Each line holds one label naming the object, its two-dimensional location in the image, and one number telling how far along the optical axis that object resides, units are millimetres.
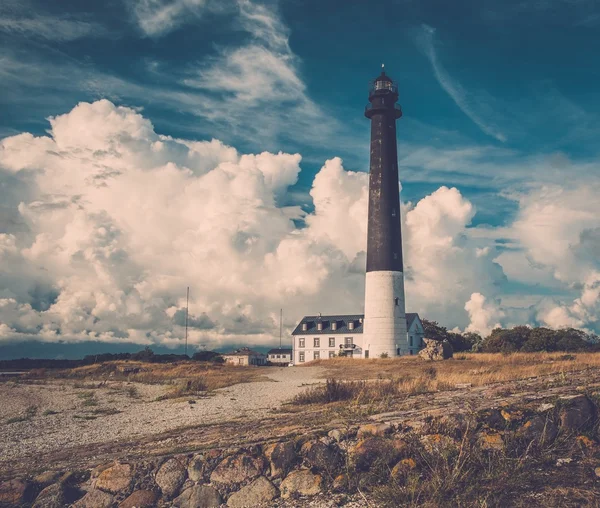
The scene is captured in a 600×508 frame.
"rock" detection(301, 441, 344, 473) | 9617
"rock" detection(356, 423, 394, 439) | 10023
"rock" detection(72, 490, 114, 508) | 9367
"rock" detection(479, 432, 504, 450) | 9680
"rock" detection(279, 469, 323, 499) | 9227
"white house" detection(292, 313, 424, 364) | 73625
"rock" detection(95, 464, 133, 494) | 9656
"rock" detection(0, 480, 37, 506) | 9555
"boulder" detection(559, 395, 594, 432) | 10164
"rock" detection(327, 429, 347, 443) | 10133
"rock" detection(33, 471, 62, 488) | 9958
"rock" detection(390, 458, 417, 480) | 9141
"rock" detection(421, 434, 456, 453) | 9539
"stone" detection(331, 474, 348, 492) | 9155
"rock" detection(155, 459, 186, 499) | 9617
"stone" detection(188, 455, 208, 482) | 9742
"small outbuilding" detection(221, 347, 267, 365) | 91862
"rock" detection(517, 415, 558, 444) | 9945
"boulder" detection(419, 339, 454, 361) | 48647
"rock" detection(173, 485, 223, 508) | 9273
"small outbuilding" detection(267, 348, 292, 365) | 109331
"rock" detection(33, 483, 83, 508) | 9328
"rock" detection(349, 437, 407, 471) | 9492
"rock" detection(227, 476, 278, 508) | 9180
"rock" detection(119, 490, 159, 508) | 9312
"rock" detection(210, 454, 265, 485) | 9625
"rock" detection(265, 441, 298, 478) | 9672
